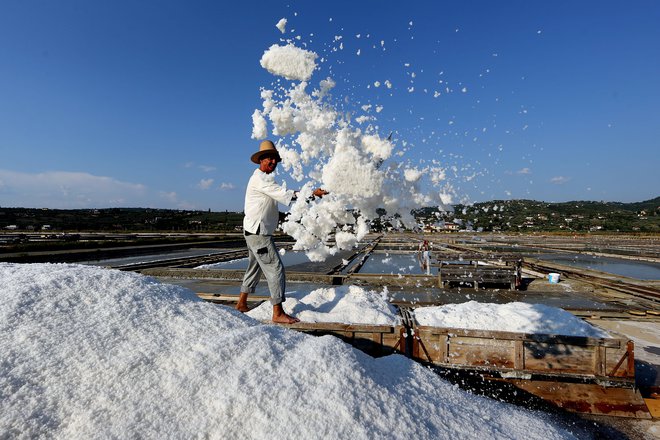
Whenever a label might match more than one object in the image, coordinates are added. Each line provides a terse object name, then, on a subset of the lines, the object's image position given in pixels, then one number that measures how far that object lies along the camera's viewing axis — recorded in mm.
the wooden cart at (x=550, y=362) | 2770
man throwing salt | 3311
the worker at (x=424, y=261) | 11398
